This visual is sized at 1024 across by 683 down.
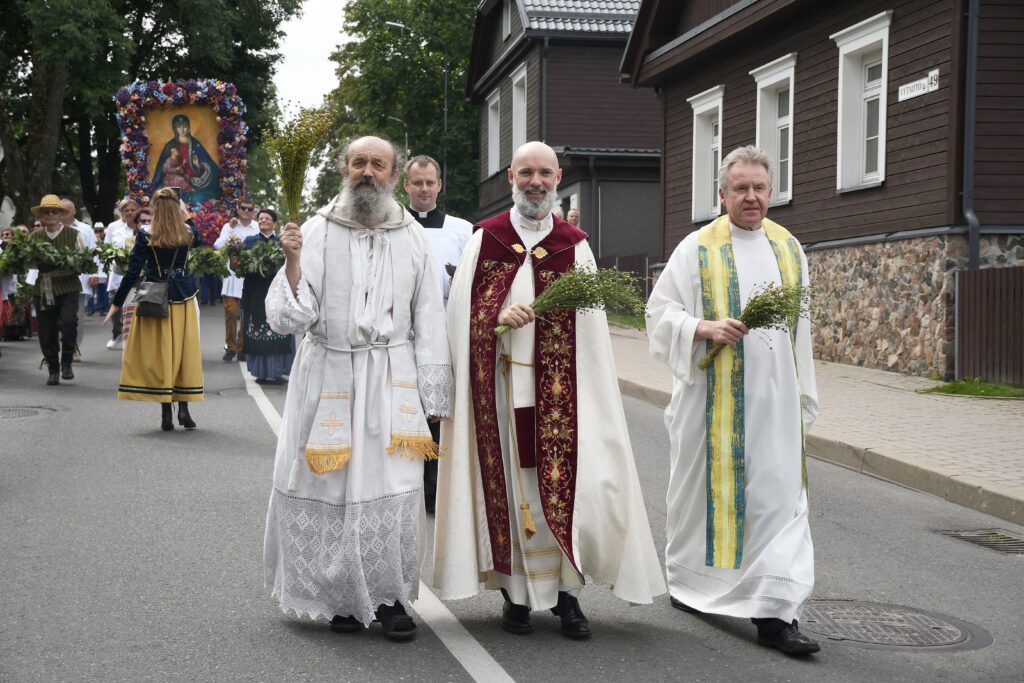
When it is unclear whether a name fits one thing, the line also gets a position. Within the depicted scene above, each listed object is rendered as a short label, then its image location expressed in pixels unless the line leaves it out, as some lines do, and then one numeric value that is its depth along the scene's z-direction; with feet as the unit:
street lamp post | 143.02
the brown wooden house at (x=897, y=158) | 49.57
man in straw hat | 49.42
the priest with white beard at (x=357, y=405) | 17.30
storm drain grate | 24.36
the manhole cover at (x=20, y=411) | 40.41
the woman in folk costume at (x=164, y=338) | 37.63
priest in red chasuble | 17.81
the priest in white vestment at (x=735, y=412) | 17.66
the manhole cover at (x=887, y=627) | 17.52
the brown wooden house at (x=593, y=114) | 111.65
